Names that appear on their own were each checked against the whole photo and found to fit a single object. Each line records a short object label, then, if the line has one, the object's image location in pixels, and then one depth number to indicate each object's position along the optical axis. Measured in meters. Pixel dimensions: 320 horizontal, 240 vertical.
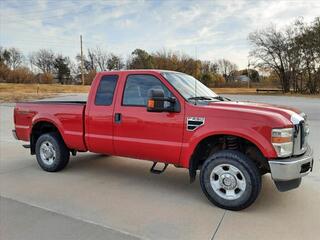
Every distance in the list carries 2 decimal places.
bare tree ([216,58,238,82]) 66.70
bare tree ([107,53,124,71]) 57.72
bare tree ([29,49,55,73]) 65.20
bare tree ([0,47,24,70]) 62.20
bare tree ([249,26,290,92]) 29.74
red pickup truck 3.03
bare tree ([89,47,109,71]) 62.51
